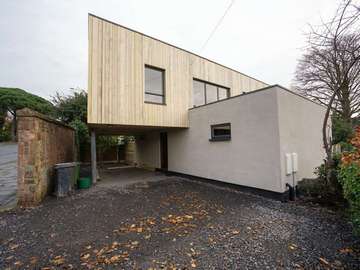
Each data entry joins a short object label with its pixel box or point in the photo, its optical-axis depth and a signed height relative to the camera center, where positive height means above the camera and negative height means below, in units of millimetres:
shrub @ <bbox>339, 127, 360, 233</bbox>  2334 -633
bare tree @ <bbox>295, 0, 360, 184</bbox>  3270 +2441
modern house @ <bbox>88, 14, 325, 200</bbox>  4895 +1030
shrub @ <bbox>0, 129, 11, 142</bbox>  25078 +1292
